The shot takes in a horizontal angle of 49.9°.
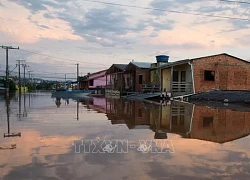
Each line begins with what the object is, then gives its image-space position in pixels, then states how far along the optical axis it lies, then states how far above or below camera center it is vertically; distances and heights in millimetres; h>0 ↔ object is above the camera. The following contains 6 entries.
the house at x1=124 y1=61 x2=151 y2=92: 34594 +1519
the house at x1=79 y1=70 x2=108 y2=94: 59978 +1323
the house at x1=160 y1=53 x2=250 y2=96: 26141 +1195
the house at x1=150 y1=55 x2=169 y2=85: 31672 +2343
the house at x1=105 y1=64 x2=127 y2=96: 39812 +1054
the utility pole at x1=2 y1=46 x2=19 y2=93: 53850 +6205
